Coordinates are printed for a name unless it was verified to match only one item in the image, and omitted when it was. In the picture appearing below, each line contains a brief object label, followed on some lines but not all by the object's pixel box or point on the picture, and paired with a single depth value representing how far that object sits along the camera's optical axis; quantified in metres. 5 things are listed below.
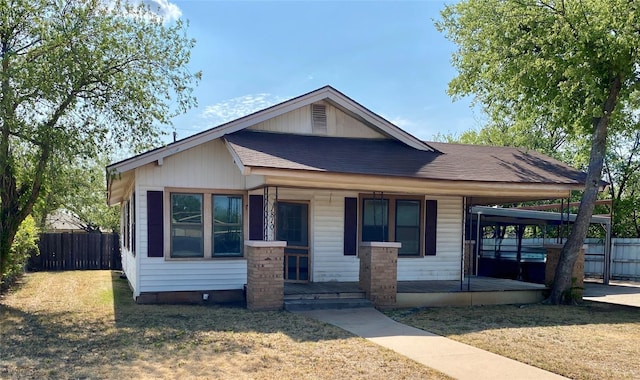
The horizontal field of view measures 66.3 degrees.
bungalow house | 9.62
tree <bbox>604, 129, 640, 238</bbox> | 23.06
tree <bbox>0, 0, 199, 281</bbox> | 8.75
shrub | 12.05
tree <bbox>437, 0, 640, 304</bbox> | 10.28
